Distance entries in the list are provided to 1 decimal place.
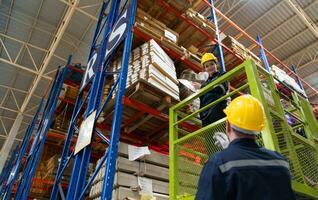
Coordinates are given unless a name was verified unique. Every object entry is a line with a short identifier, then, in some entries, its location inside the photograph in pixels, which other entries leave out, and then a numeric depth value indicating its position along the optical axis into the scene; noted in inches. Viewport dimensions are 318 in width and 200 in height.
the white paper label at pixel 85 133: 158.4
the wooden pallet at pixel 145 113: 166.7
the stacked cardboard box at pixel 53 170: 293.4
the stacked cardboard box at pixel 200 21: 242.9
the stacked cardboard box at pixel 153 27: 198.4
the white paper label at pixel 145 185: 153.8
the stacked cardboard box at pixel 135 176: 147.0
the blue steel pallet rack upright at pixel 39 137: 262.6
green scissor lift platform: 104.9
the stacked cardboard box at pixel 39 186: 310.6
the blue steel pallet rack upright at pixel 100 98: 133.0
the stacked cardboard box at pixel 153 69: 166.7
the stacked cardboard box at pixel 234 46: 299.1
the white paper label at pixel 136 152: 159.6
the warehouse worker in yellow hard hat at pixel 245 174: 60.5
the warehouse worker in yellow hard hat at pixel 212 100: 144.5
